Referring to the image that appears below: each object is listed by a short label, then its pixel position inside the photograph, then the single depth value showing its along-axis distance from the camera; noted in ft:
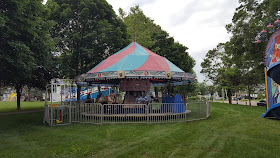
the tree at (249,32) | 68.39
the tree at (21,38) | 30.14
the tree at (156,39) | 93.56
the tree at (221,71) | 101.91
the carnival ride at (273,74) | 29.91
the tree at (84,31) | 61.52
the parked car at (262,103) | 96.48
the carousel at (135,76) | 39.19
